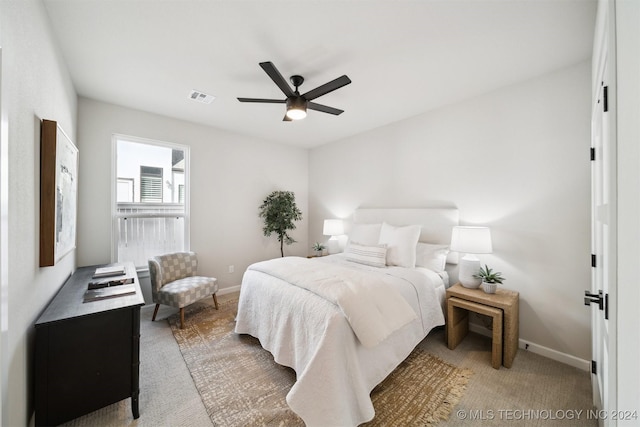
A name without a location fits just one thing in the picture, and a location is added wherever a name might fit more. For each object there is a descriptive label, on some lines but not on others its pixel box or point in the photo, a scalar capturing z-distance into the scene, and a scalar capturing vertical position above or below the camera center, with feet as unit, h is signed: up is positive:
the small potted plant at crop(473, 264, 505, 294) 7.59 -2.14
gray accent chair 9.15 -2.89
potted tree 14.11 -0.04
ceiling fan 6.25 +3.44
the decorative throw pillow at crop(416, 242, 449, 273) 9.20 -1.68
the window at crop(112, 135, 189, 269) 10.47 +0.59
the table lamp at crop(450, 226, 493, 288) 7.77 -1.08
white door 2.82 -0.29
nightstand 6.88 -3.08
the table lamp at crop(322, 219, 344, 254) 13.52 -1.01
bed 4.91 -2.62
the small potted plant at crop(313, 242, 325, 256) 13.65 -2.03
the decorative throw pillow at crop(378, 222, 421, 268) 9.30 -1.27
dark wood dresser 4.49 -2.88
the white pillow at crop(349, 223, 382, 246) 10.79 -1.00
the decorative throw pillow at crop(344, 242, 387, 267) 9.43 -1.70
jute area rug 5.27 -4.41
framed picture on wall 4.97 +0.40
